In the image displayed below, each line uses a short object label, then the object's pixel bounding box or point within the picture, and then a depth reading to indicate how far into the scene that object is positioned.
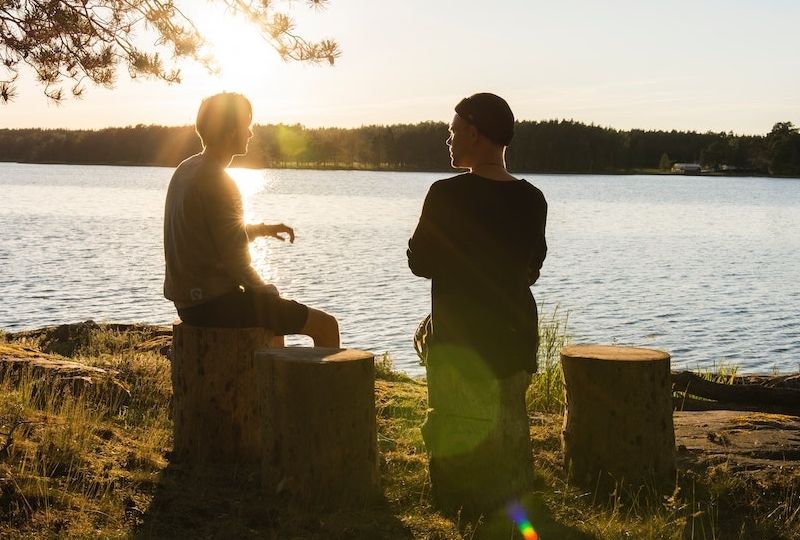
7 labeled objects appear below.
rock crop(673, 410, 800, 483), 5.26
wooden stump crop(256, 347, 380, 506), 4.33
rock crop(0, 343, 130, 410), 6.18
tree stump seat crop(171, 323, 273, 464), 5.07
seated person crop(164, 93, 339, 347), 4.90
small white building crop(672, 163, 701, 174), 141.00
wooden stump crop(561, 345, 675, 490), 4.88
